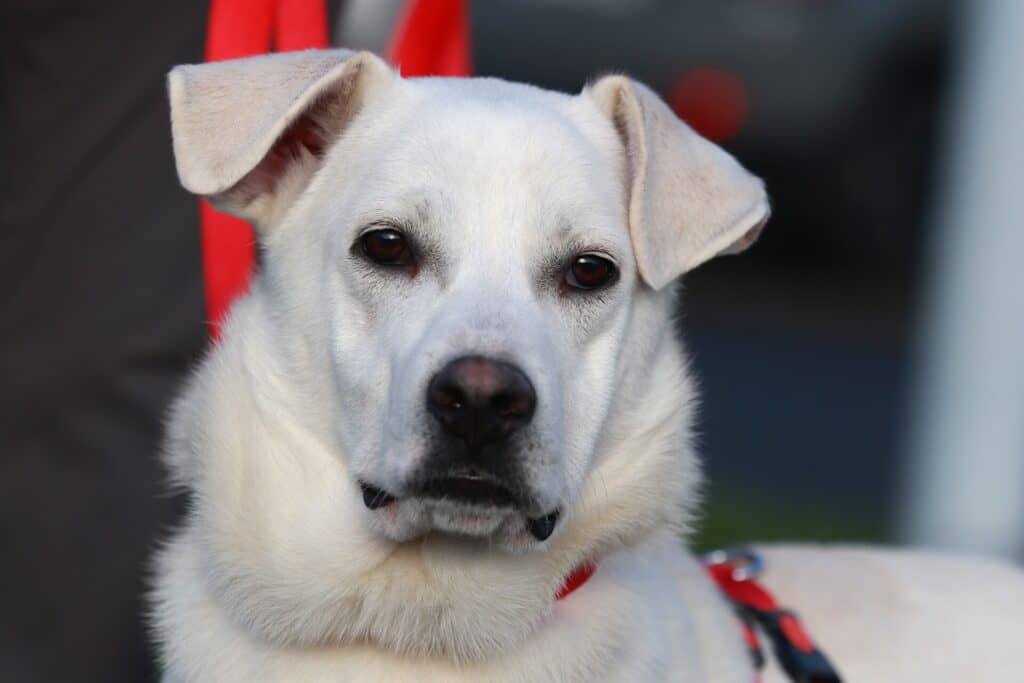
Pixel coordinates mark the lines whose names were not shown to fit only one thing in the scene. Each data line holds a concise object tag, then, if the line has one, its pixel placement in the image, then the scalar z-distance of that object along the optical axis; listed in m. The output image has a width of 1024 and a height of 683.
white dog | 5.25
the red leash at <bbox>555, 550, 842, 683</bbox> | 6.22
